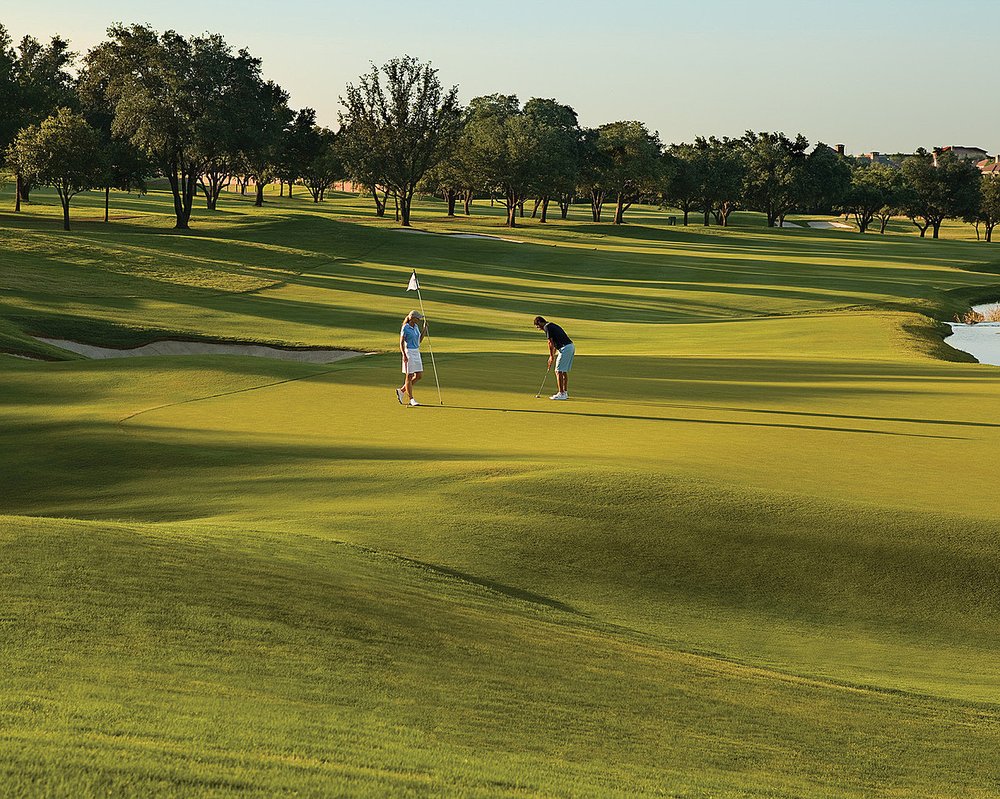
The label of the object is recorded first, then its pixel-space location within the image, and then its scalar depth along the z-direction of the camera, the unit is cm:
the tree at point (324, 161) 13638
